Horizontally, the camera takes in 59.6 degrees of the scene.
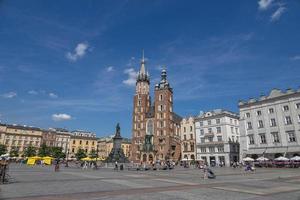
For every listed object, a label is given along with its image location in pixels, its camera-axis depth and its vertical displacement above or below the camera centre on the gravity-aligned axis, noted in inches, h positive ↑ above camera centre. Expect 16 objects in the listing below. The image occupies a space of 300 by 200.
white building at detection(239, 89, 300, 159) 2218.3 +392.8
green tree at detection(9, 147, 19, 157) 4338.1 +211.8
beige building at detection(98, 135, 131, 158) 6545.3 +524.8
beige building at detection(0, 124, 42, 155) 4869.6 +554.3
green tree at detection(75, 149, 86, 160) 4545.8 +201.7
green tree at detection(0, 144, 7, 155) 3925.9 +249.9
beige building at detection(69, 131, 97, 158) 5756.4 +520.4
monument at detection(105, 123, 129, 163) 2279.8 +131.8
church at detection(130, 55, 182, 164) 4170.8 +757.2
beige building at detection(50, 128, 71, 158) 5669.3 +593.8
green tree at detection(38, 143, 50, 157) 4278.8 +246.7
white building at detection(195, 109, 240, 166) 3016.7 +371.9
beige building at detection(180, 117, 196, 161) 3914.9 +437.2
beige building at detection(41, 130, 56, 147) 5421.8 +592.6
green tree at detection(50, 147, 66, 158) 4263.8 +232.0
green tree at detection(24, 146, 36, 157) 4352.6 +233.2
